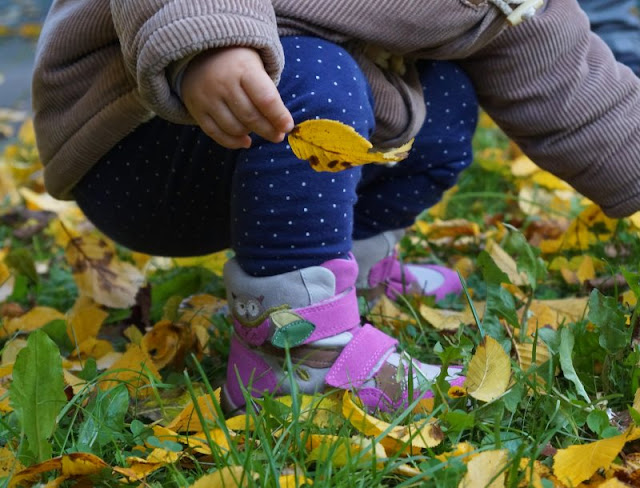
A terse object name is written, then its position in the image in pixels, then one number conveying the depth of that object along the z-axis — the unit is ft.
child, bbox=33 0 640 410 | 3.15
